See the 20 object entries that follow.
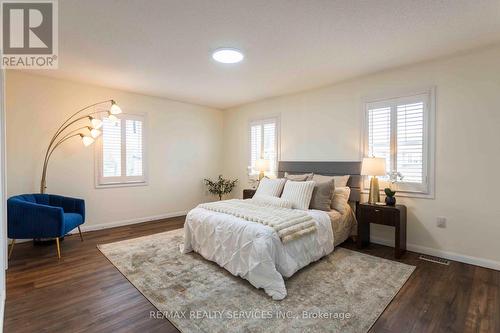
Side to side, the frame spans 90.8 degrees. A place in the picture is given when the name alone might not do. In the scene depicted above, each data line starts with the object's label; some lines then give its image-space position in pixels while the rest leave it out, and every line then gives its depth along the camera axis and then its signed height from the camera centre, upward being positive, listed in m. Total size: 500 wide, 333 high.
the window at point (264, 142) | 5.14 +0.46
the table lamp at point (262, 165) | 4.96 -0.03
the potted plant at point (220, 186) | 5.98 -0.57
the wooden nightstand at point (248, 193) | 4.94 -0.61
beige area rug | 1.91 -1.22
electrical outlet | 3.18 -0.74
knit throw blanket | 2.54 -0.60
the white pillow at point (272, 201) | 3.36 -0.54
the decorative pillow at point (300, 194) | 3.37 -0.43
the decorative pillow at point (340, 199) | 3.56 -0.51
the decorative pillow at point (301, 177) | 4.07 -0.23
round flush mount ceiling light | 2.96 +1.35
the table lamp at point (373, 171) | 3.36 -0.09
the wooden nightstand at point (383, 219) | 3.15 -0.74
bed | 2.32 -0.90
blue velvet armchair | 3.02 -0.73
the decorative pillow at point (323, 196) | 3.42 -0.45
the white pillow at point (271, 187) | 3.77 -0.38
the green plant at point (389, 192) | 3.34 -0.38
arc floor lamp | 3.77 +0.54
